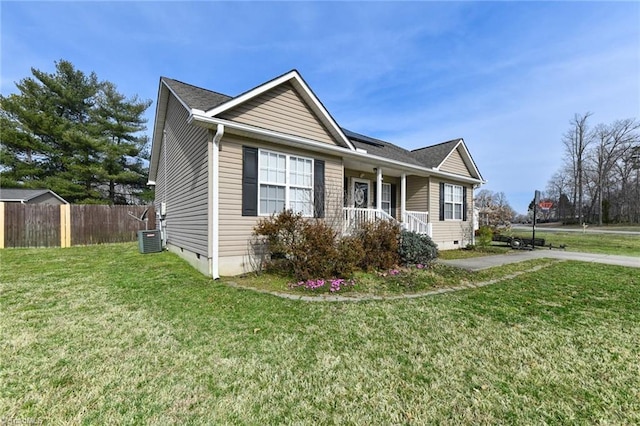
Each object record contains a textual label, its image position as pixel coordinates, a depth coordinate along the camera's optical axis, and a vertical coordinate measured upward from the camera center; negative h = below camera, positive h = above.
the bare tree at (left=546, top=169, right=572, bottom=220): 45.72 +4.22
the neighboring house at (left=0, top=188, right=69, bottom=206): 18.78 +1.19
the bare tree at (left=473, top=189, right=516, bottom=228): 16.69 -0.15
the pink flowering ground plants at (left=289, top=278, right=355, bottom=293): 5.69 -1.57
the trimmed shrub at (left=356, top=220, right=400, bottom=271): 7.17 -0.90
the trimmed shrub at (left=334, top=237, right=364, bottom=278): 6.29 -1.09
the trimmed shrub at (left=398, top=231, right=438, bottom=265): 7.75 -1.11
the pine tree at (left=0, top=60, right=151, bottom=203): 20.45 +6.12
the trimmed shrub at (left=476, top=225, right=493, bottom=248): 13.20 -1.20
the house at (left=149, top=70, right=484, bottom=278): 6.59 +1.38
